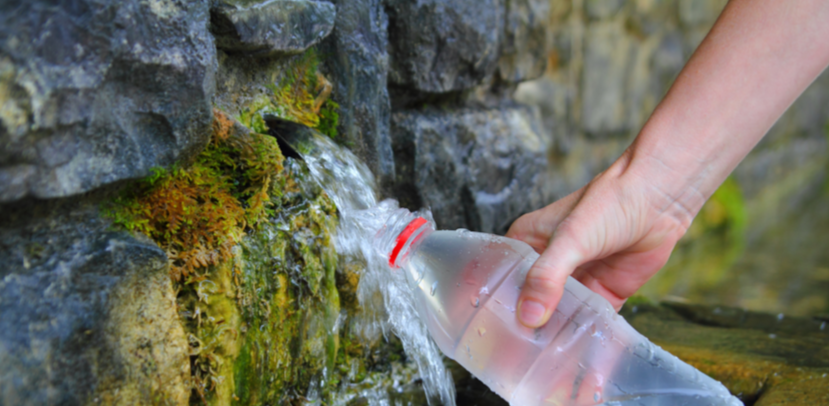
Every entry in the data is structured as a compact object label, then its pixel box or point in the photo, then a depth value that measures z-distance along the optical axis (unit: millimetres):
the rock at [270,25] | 722
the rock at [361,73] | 803
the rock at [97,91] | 623
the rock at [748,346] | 783
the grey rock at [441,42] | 844
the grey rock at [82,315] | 630
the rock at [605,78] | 1397
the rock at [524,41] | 950
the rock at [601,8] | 1344
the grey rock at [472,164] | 868
